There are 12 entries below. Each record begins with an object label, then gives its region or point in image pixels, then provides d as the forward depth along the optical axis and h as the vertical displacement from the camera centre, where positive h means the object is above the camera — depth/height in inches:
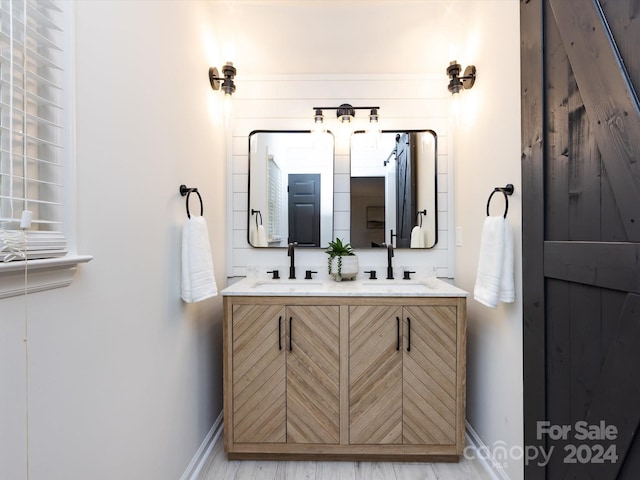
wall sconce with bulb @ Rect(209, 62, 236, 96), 80.0 +41.0
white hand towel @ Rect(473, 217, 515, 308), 57.0 -4.8
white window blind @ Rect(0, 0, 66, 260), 27.4 +11.2
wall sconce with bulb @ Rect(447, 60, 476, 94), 77.1 +39.9
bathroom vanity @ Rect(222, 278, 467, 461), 67.7 -29.6
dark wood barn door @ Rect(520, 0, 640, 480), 32.8 +0.4
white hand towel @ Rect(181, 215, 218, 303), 58.2 -4.6
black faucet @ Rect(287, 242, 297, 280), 87.7 -6.9
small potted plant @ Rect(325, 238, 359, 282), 84.4 -6.6
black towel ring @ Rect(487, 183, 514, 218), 58.4 +9.0
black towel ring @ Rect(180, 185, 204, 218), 61.0 +9.2
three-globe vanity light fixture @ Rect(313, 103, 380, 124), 86.0 +34.6
